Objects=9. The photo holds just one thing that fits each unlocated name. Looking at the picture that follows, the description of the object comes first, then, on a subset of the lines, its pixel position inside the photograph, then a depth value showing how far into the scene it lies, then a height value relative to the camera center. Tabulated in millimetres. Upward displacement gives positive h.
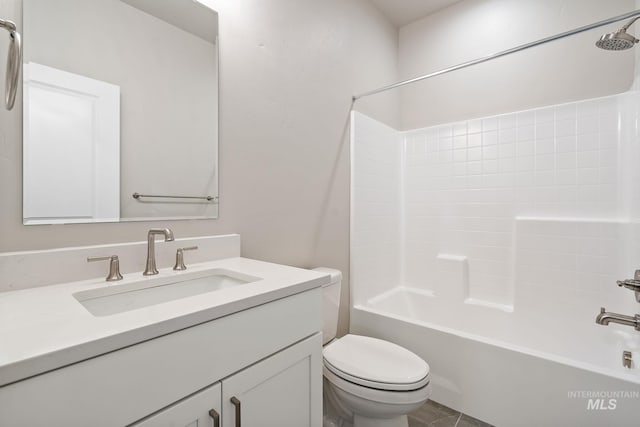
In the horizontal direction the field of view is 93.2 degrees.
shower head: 1299 +760
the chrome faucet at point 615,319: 1320 -466
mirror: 862 +334
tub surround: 1427 -268
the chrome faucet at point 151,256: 983 -150
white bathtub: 1224 -745
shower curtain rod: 1296 +827
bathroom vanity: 480 -287
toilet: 1197 -686
